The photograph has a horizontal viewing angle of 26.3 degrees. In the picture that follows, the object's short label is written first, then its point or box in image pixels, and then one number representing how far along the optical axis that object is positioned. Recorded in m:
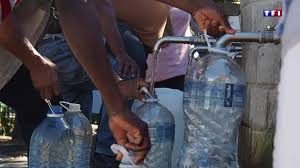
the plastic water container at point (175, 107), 3.54
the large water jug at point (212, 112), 3.08
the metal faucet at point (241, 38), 2.84
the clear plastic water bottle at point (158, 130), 3.32
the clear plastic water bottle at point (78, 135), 3.55
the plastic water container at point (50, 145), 3.53
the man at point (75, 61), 3.86
